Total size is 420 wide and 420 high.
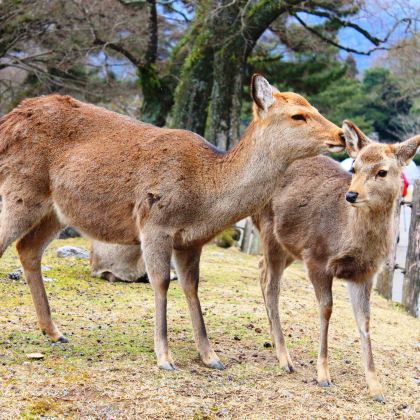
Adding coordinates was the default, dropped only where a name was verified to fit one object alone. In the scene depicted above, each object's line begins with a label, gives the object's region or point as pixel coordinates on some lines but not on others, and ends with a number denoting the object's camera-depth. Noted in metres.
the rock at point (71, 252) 10.46
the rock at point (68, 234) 15.90
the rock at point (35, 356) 5.39
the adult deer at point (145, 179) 5.50
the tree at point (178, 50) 16.44
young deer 5.75
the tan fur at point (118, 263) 8.84
